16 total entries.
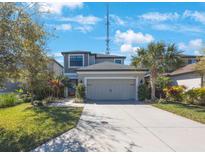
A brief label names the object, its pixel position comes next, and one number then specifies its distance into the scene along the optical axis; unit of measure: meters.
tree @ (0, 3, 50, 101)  5.10
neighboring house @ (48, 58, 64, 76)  23.01
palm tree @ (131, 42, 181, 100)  12.71
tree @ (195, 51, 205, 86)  9.39
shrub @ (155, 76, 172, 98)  15.72
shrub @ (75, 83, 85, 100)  13.72
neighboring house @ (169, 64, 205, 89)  13.17
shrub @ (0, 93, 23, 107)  11.74
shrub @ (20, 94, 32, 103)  13.56
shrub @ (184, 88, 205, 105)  11.92
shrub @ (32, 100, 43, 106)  11.57
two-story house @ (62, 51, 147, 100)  14.71
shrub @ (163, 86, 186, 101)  13.67
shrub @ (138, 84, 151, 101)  14.19
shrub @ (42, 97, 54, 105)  12.85
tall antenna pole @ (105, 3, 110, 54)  28.20
